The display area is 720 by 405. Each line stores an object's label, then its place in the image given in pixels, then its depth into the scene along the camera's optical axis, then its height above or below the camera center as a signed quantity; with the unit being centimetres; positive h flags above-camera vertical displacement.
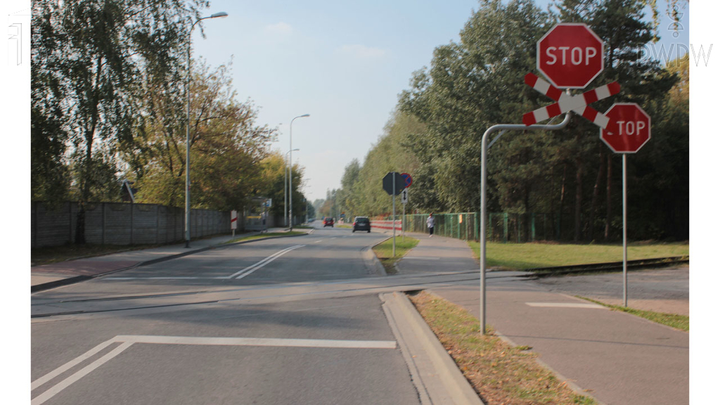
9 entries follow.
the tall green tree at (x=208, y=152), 3019 +345
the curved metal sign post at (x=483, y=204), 613 +4
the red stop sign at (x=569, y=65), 610 +201
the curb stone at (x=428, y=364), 443 -162
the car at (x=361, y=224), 5050 -164
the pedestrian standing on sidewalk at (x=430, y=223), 3681 -111
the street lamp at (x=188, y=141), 2313 +305
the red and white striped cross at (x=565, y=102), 550 +113
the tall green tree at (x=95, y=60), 1838 +541
